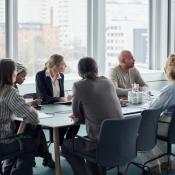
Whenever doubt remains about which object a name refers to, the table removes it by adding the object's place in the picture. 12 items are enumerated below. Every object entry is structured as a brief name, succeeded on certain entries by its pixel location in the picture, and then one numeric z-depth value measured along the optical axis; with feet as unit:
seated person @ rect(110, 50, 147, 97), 21.73
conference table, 13.93
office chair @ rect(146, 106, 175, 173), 15.89
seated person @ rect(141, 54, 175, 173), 16.17
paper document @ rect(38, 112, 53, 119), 14.91
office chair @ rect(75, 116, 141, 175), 12.79
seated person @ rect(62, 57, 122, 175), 13.81
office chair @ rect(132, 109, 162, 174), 14.59
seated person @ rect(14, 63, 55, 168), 15.35
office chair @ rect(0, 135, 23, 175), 13.30
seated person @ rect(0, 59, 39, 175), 13.44
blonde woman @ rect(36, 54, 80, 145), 19.44
